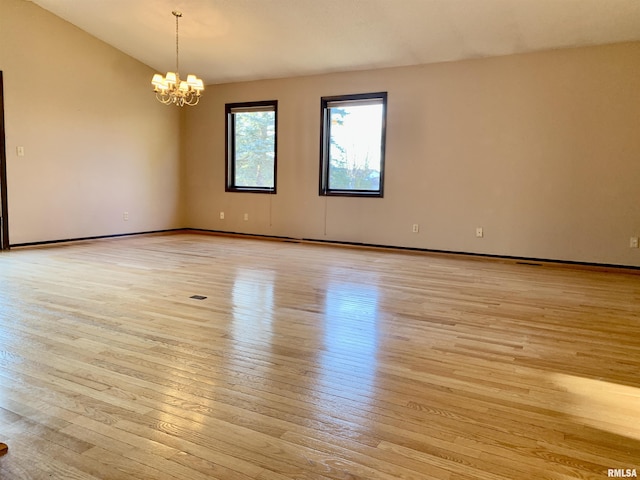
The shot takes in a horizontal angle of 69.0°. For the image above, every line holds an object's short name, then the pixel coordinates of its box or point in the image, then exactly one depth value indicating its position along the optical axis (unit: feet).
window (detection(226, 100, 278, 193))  25.64
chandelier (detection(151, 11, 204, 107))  19.03
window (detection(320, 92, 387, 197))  22.66
